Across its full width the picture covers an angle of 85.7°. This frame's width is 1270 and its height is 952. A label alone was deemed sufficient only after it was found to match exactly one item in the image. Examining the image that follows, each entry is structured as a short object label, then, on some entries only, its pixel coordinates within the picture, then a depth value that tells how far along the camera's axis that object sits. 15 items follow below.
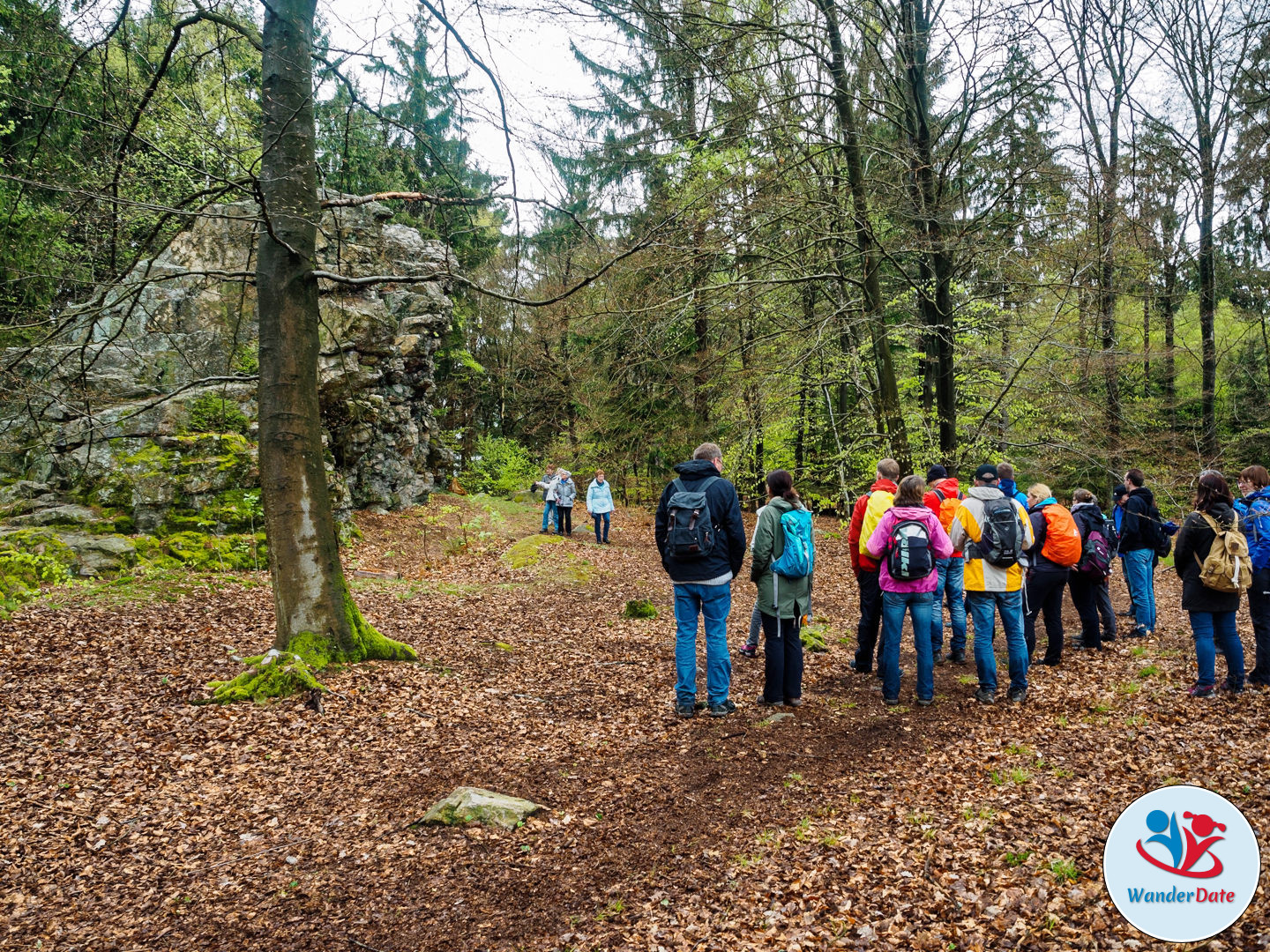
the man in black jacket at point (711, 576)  5.65
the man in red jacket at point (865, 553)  6.65
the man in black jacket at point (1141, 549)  8.35
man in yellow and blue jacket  6.18
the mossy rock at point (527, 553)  14.59
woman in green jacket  5.93
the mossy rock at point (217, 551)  10.64
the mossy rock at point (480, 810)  4.18
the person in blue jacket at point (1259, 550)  5.56
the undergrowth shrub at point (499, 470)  24.95
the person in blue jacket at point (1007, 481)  6.99
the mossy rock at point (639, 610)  10.73
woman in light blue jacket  17.28
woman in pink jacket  5.93
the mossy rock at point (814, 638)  8.46
